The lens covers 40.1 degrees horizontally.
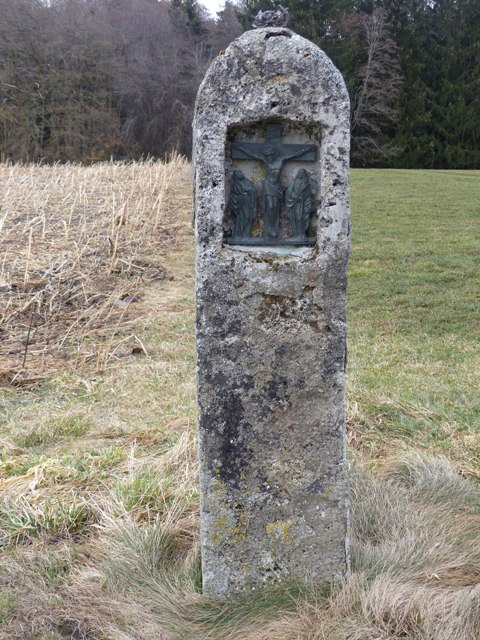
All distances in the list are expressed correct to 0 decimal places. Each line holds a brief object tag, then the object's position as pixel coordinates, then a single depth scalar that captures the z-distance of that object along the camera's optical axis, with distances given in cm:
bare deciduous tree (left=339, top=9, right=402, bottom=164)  2903
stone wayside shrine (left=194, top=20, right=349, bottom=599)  245
